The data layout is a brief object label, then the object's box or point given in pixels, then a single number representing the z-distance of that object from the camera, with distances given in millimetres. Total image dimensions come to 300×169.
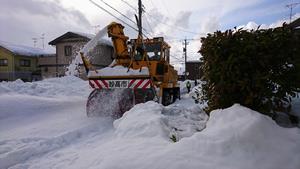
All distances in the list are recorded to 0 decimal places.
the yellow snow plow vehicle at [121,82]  5478
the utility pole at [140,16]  14658
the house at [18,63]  25536
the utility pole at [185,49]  35885
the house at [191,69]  29941
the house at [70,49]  22644
